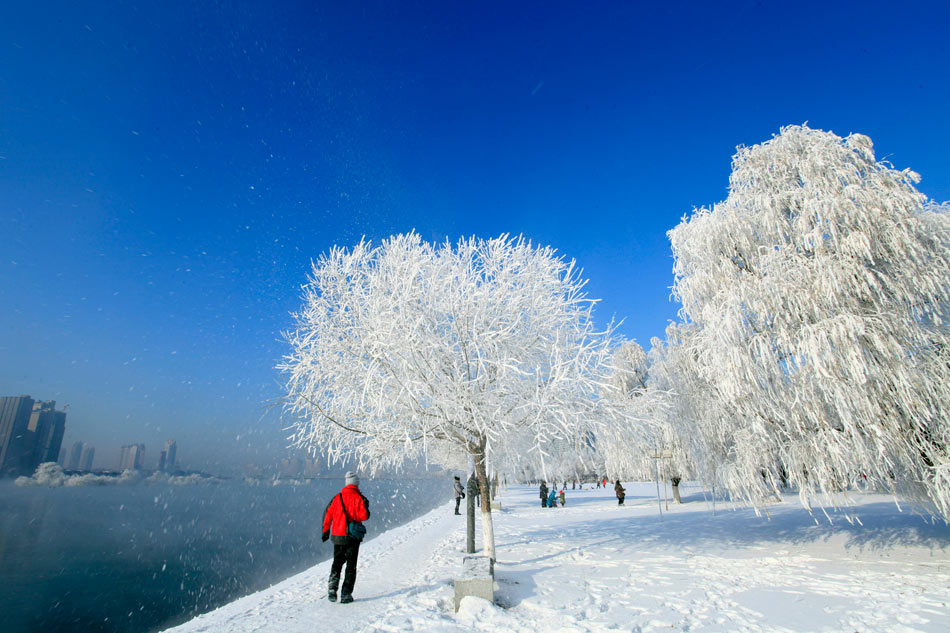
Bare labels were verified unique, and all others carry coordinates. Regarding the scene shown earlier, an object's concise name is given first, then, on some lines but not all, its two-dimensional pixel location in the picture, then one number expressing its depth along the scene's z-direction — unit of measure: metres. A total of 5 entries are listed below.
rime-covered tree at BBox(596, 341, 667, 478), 8.34
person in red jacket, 6.48
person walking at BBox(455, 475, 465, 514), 22.47
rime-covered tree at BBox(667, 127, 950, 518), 7.72
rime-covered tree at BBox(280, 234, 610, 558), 7.67
